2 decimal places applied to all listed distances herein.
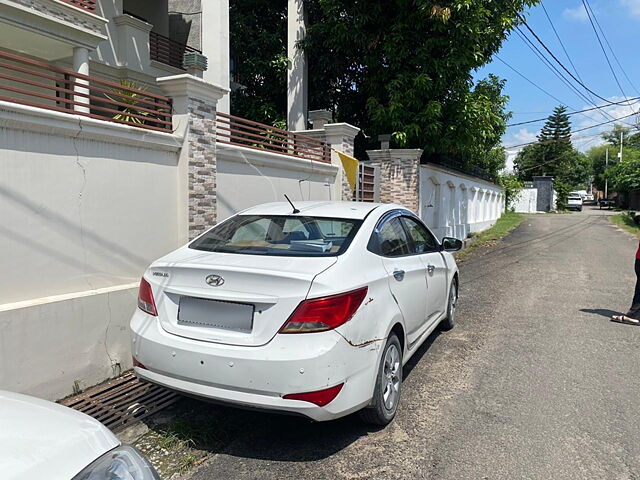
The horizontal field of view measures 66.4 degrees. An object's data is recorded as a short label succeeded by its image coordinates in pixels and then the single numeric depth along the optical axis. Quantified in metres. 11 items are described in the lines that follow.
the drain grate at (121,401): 3.59
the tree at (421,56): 10.57
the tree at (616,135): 73.88
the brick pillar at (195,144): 5.13
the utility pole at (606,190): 59.67
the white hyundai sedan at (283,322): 2.78
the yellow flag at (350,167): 8.83
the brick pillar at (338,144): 8.73
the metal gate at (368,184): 10.01
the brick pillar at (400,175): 11.50
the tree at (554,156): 56.50
